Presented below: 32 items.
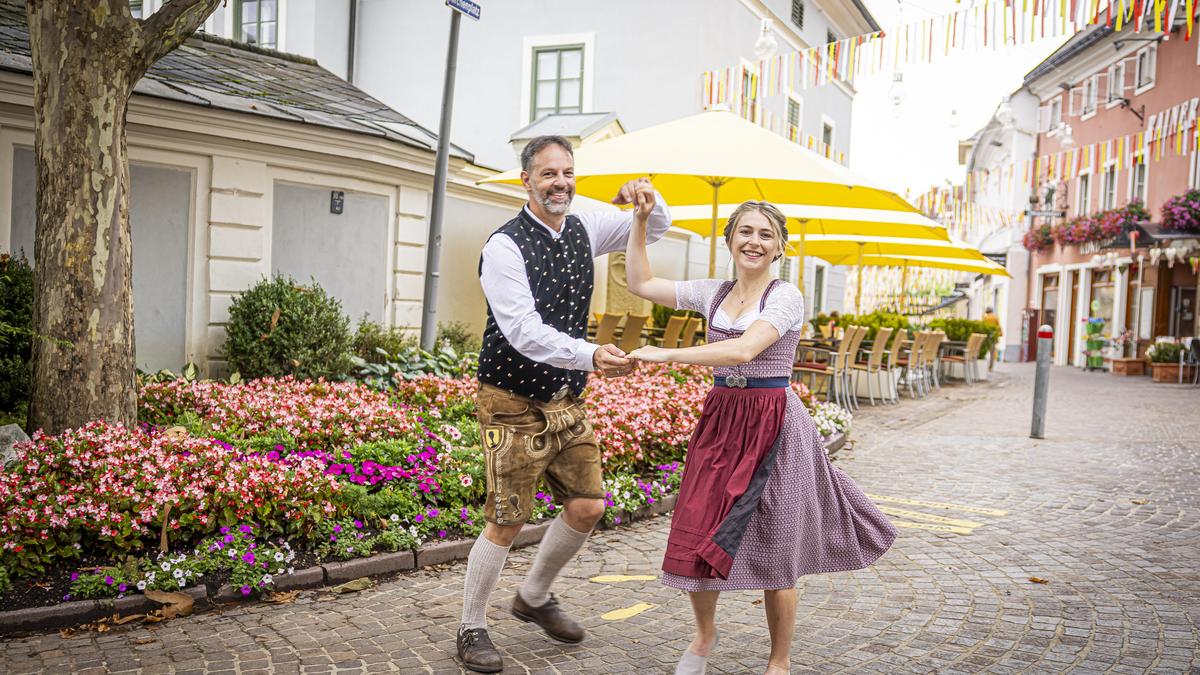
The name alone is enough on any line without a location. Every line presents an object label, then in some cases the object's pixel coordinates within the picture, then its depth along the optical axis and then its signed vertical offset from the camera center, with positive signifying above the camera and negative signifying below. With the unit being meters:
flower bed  4.20 -0.98
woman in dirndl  3.07 -0.52
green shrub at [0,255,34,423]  6.21 -0.36
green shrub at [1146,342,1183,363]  20.73 -0.16
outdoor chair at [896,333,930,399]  15.47 -0.50
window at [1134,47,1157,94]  24.69 +7.33
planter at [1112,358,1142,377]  23.39 -0.60
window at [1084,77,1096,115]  28.44 +7.48
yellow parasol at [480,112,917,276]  8.11 +1.46
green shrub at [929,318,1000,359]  20.03 +0.13
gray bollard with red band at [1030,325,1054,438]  10.41 -0.55
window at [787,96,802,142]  23.54 +5.35
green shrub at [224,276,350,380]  8.45 -0.33
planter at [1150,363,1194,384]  20.44 -0.57
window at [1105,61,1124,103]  26.30 +7.40
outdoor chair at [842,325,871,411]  12.68 -0.23
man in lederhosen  3.37 -0.27
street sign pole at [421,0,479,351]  8.67 +0.93
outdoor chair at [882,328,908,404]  14.34 -0.56
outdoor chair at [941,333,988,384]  18.73 -0.46
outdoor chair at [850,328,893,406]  13.23 -0.44
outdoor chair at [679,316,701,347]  13.99 -0.16
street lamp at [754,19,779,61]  12.47 +3.68
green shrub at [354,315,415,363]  9.55 -0.40
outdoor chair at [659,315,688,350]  13.27 -0.18
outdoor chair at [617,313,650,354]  12.42 -0.17
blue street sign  7.75 +2.49
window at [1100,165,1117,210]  27.05 +4.47
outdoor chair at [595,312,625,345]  11.94 -0.15
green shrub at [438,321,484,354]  12.16 -0.38
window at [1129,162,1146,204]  25.50 +4.40
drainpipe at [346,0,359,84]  20.31 +5.56
